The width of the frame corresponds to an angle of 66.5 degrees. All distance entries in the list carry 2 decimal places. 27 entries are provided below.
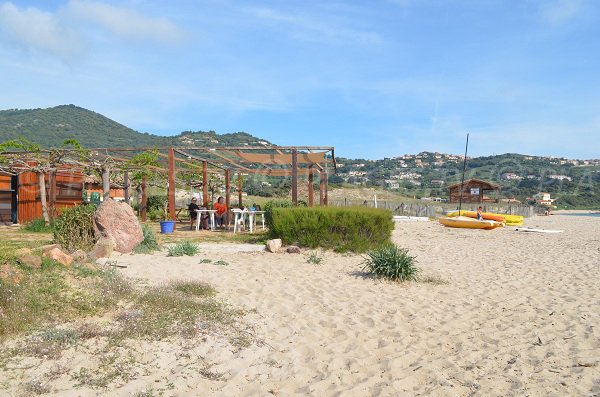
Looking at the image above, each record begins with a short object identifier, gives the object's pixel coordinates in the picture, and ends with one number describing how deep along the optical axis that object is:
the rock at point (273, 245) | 10.50
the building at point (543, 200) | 47.84
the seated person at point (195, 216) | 15.98
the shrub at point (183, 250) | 9.35
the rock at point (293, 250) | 10.45
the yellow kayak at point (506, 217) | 25.39
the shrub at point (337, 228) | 10.61
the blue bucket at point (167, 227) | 14.17
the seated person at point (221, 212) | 15.73
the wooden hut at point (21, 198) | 16.50
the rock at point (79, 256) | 7.02
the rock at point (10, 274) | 5.21
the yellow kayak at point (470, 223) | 21.50
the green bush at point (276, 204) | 14.25
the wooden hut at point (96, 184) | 19.92
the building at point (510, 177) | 74.26
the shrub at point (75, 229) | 9.05
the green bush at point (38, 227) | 13.95
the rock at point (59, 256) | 6.41
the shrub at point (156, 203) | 22.30
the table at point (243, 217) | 14.55
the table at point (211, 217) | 15.08
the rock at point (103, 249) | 8.41
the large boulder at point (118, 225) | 9.07
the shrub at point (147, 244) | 9.43
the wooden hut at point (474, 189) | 45.07
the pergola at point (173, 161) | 14.59
